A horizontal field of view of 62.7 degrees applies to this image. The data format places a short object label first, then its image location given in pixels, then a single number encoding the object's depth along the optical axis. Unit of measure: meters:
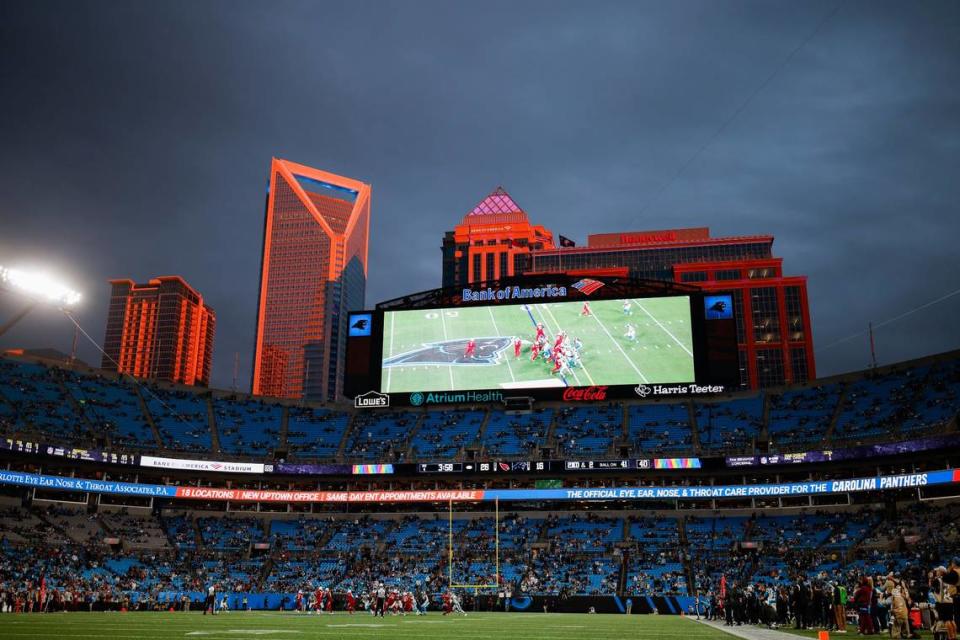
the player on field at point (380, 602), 35.50
